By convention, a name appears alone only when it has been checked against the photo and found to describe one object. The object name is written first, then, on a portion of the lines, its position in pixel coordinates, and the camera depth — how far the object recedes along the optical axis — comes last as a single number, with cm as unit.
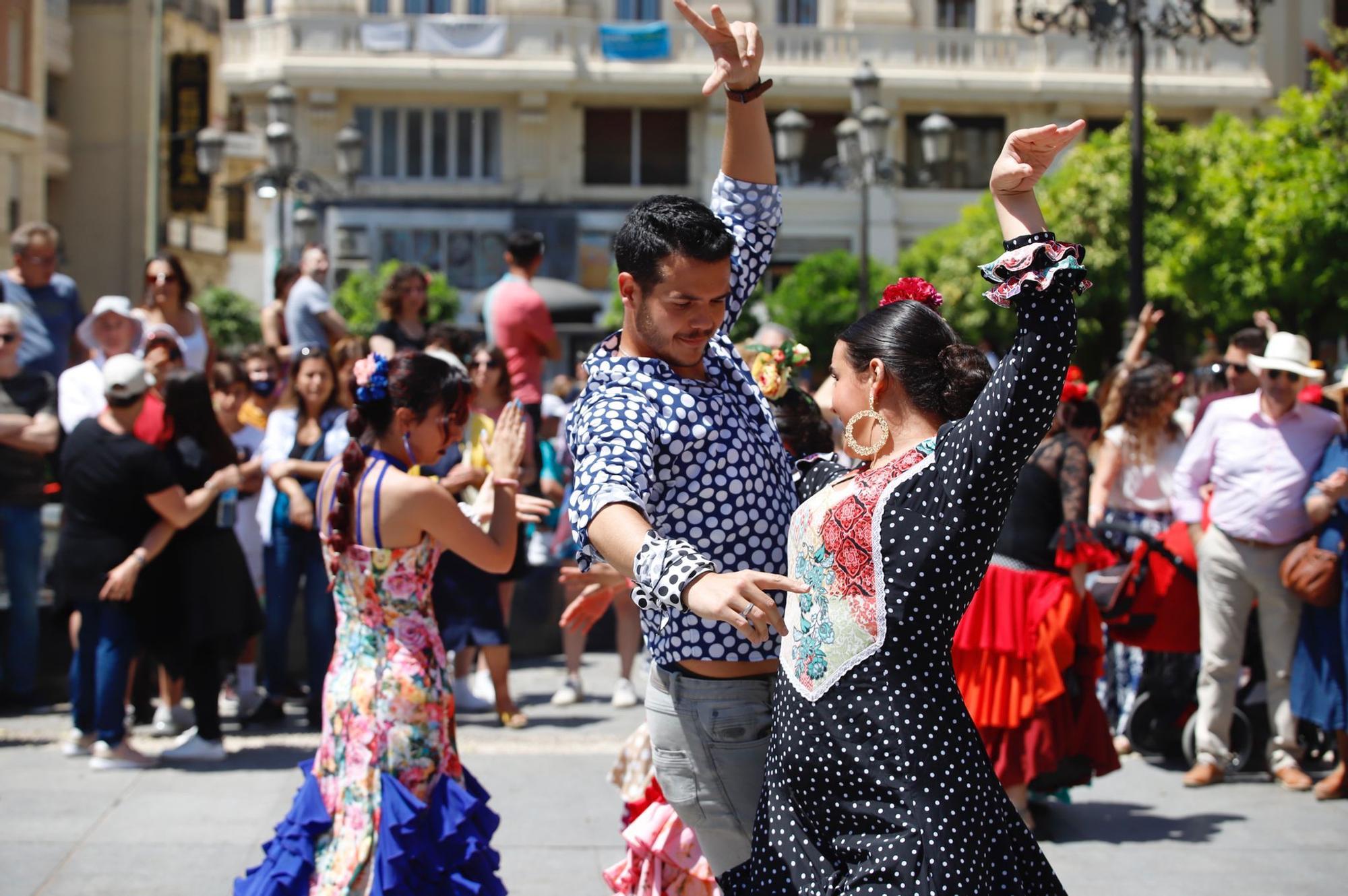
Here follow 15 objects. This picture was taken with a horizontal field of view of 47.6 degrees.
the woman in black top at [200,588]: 745
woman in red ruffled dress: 607
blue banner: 3456
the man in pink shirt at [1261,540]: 733
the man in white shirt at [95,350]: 888
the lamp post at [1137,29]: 1164
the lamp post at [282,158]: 1908
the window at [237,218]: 5166
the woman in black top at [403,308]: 970
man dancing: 337
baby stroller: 768
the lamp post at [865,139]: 1798
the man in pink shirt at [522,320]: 937
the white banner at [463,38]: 3453
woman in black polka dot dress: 288
